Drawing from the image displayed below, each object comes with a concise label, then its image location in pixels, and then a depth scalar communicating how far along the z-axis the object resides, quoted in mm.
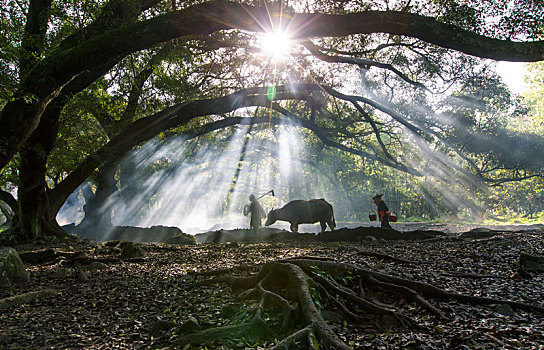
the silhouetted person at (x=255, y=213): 15891
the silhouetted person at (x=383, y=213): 15516
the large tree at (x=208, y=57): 7016
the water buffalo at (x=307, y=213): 19891
